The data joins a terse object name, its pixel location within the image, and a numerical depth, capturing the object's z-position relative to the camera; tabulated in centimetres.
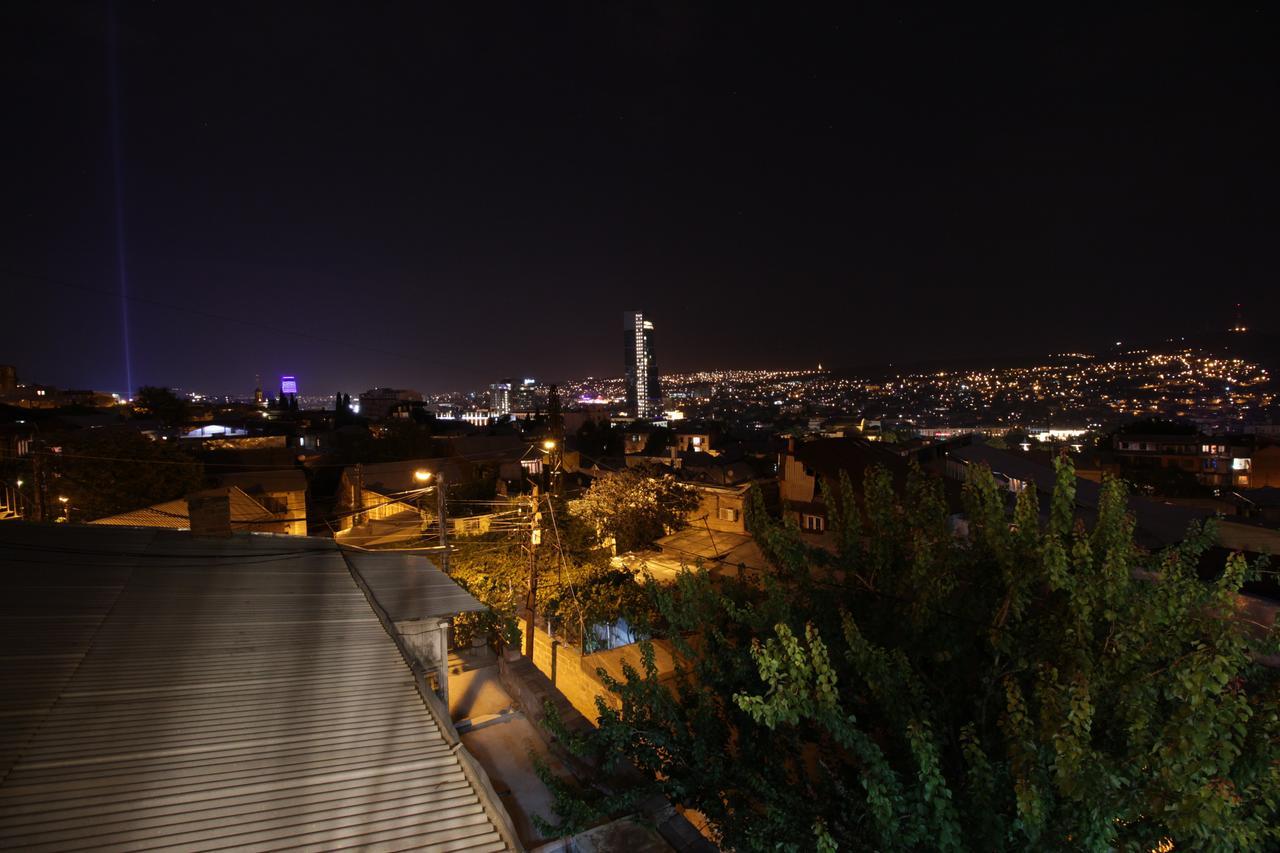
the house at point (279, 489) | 2355
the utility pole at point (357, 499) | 2673
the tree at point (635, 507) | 2070
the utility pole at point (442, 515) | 1130
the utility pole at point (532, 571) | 1211
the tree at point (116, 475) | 2011
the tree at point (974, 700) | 323
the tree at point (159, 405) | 5578
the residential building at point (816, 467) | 2308
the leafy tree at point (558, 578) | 1362
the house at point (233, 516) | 1745
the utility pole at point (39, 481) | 1498
